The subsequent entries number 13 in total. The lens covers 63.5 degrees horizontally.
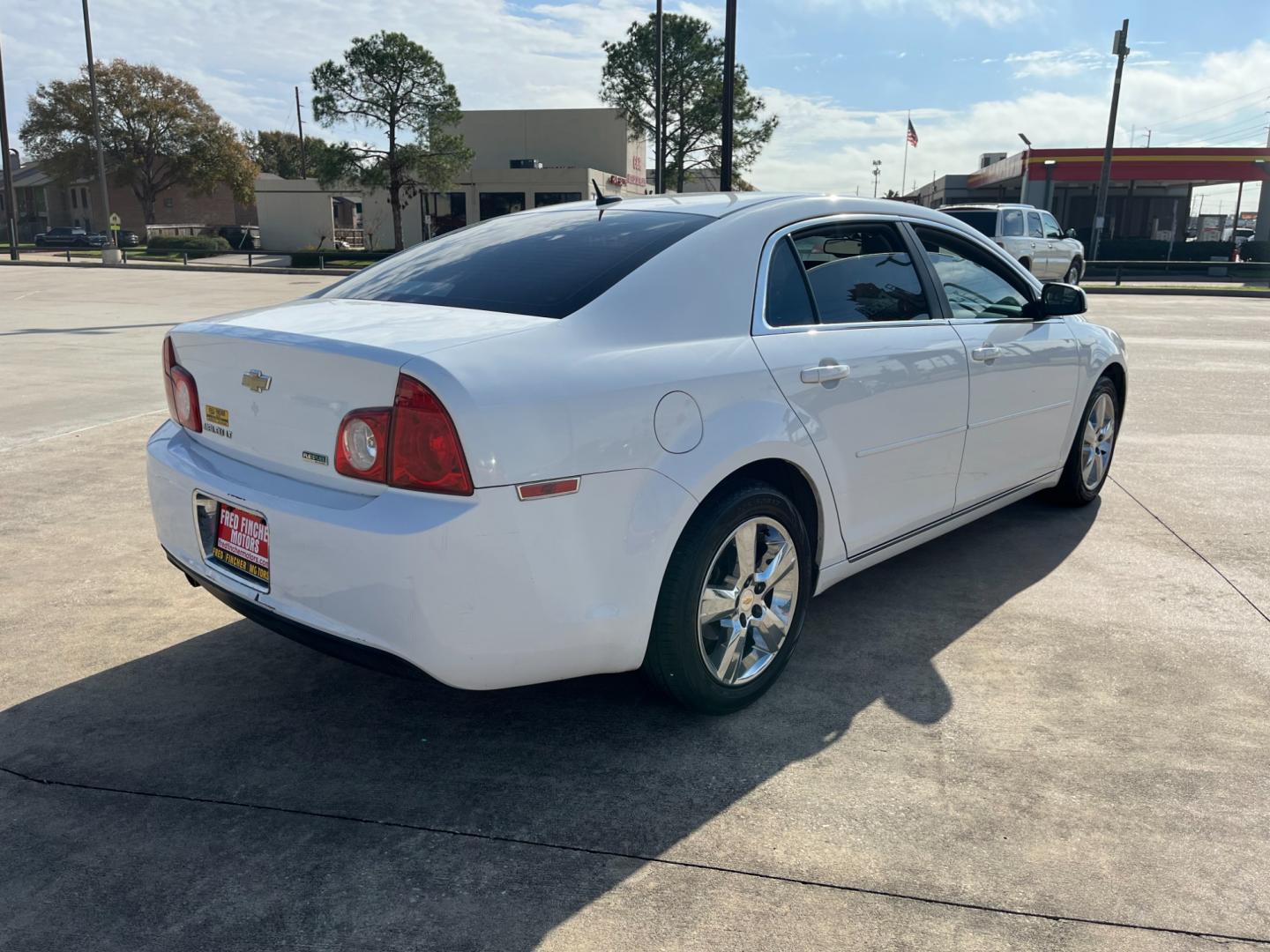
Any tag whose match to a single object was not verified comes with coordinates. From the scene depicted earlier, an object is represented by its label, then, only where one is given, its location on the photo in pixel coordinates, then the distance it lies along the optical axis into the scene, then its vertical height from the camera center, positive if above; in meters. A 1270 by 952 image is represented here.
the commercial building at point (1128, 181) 41.03 +2.72
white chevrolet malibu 2.62 -0.57
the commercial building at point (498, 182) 50.66 +2.72
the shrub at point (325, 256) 42.91 -0.90
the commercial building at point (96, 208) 75.56 +1.90
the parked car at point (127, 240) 56.62 -0.37
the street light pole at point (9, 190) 38.66 +1.63
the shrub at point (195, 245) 48.19 -0.53
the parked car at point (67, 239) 55.74 -0.37
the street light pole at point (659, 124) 24.61 +2.80
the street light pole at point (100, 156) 35.41 +2.72
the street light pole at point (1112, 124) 31.84 +3.71
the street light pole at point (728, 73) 15.68 +2.56
